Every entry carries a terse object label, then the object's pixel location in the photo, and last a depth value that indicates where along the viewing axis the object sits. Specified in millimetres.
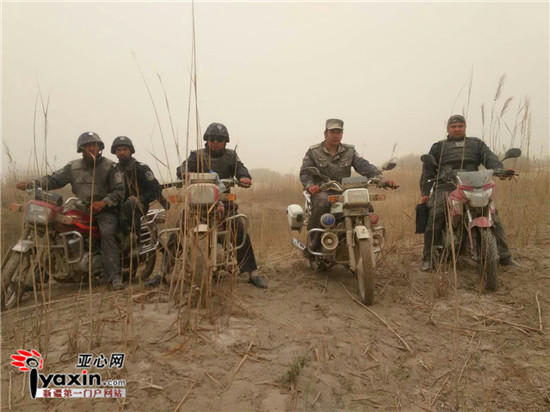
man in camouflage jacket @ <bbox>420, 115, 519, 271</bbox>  3611
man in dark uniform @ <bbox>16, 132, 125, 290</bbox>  3467
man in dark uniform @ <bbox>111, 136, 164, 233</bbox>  4051
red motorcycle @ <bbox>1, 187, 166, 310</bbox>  3004
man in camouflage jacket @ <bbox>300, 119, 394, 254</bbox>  3701
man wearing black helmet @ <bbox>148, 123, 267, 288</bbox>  3365
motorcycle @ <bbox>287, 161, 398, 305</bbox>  2777
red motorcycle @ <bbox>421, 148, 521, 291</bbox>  2893
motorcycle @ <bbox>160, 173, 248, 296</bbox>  2275
